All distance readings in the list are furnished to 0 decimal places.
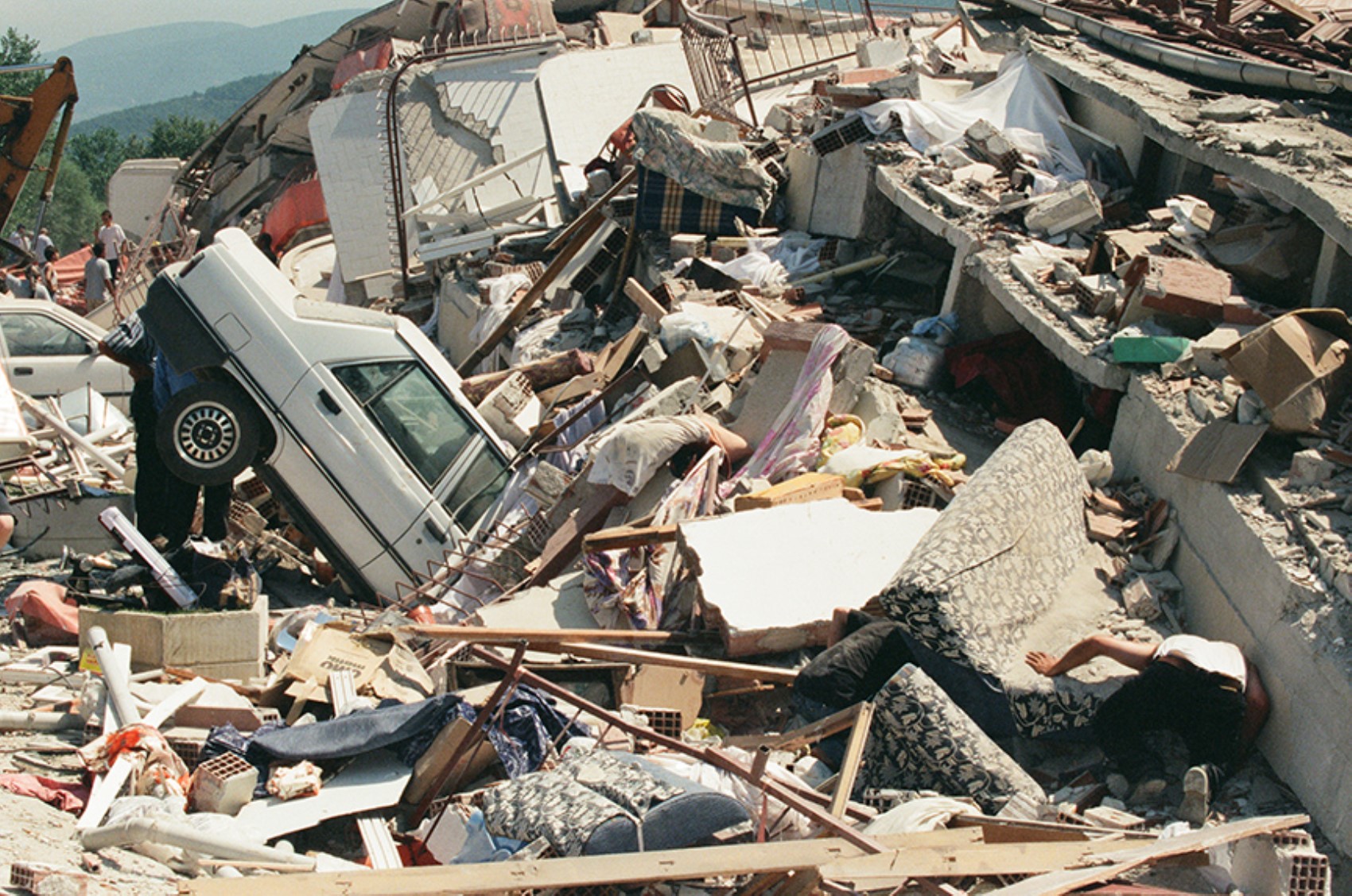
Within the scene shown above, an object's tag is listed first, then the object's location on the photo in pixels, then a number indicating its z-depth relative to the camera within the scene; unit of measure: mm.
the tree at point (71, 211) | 67875
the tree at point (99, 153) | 76625
